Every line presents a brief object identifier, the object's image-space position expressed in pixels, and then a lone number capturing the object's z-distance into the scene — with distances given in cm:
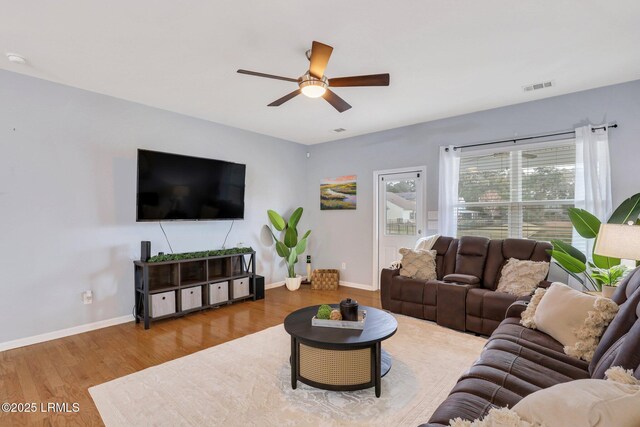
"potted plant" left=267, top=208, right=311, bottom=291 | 540
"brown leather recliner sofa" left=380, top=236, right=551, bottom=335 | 326
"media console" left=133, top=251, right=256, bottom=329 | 365
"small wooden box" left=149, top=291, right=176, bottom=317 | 362
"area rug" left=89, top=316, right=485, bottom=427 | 197
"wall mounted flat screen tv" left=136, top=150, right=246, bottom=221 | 372
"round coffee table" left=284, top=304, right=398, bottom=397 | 211
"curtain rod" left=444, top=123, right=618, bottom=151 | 336
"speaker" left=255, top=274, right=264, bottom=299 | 477
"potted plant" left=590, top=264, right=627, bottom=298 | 255
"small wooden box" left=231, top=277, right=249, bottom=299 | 448
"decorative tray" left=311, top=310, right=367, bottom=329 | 231
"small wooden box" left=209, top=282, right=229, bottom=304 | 420
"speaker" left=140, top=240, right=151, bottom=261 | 370
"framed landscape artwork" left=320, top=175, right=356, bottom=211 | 560
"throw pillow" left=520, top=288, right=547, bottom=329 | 227
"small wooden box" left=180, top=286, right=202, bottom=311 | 390
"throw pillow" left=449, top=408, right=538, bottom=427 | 89
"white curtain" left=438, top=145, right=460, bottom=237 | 439
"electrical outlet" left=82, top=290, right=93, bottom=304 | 348
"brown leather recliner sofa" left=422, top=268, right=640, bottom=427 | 131
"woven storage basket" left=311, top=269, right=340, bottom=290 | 544
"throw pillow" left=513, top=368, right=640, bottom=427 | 78
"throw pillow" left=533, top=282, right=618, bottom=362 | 185
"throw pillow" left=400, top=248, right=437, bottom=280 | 390
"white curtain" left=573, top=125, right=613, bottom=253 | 335
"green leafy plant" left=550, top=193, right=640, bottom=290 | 296
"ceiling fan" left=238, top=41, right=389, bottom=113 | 217
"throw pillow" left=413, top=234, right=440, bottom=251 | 421
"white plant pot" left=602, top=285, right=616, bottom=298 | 253
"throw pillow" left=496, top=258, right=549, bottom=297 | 320
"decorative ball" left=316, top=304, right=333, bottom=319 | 240
